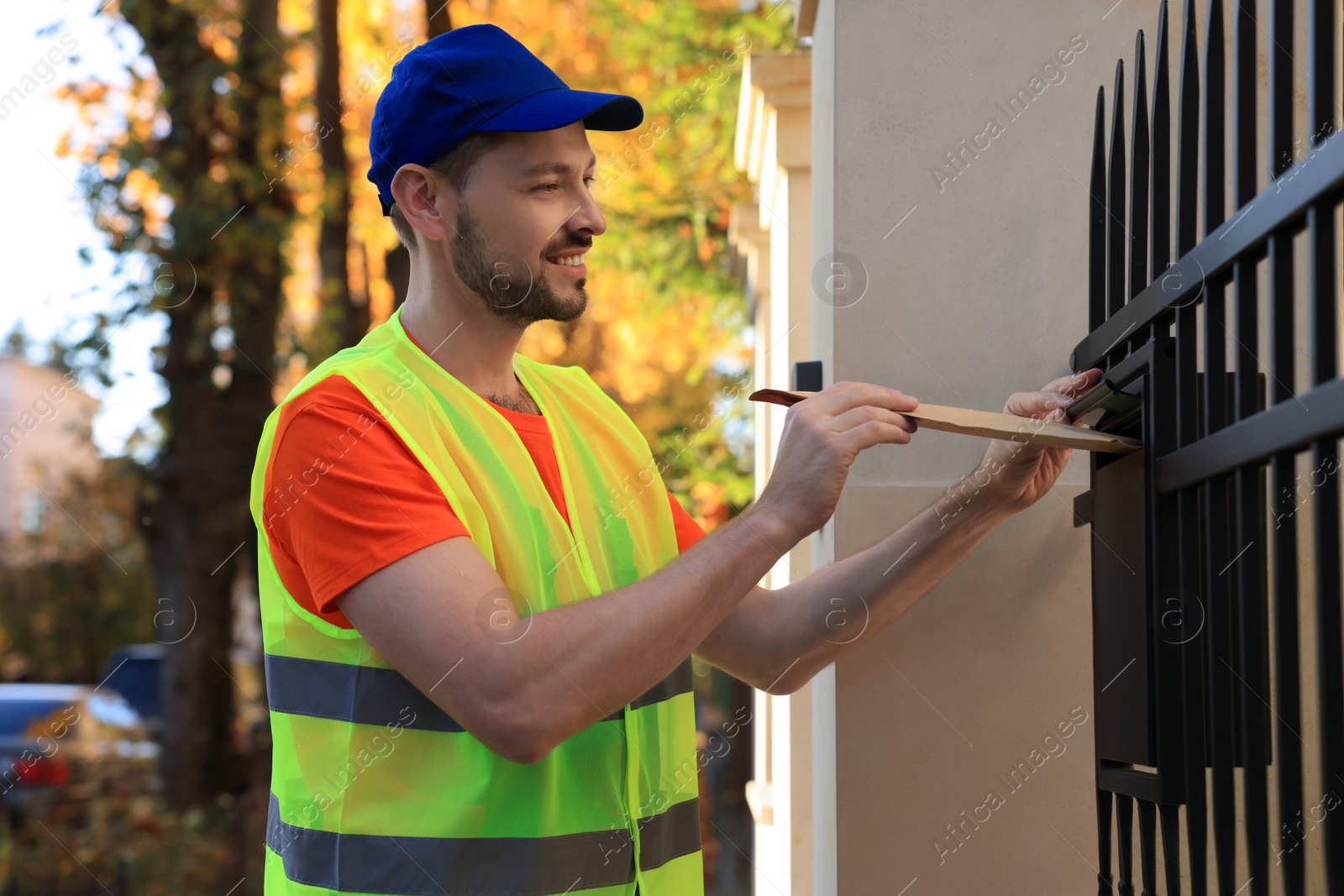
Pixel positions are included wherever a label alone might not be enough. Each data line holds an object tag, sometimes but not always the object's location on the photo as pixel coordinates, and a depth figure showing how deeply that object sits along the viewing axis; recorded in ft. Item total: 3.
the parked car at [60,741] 27.07
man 5.65
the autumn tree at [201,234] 23.84
